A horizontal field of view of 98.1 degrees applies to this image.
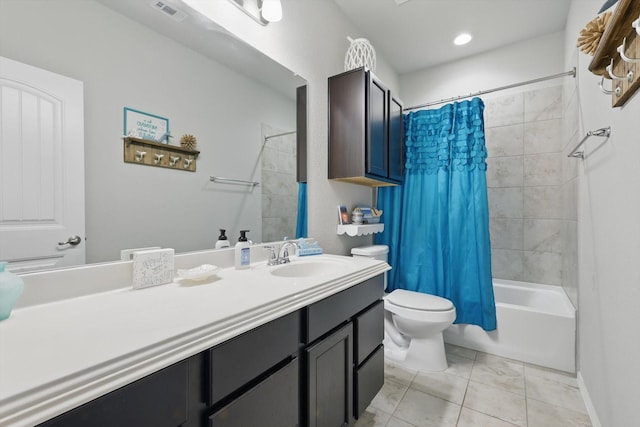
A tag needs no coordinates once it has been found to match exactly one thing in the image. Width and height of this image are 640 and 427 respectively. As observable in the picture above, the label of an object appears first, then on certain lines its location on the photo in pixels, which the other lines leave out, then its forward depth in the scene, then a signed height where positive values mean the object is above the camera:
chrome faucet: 1.39 -0.22
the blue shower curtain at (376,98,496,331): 2.07 -0.02
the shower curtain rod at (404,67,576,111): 1.87 +0.93
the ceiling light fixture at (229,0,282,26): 1.38 +1.02
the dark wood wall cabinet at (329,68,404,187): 1.80 +0.58
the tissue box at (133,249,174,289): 0.93 -0.19
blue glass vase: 0.65 -0.18
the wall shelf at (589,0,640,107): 0.68 +0.48
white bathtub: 1.85 -0.87
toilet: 1.80 -0.77
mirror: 0.81 +0.41
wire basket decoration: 1.97 +1.13
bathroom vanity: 0.46 -0.30
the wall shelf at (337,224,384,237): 1.97 -0.12
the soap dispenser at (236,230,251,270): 1.25 -0.19
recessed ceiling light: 2.33 +1.48
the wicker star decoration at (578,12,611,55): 0.84 +0.56
